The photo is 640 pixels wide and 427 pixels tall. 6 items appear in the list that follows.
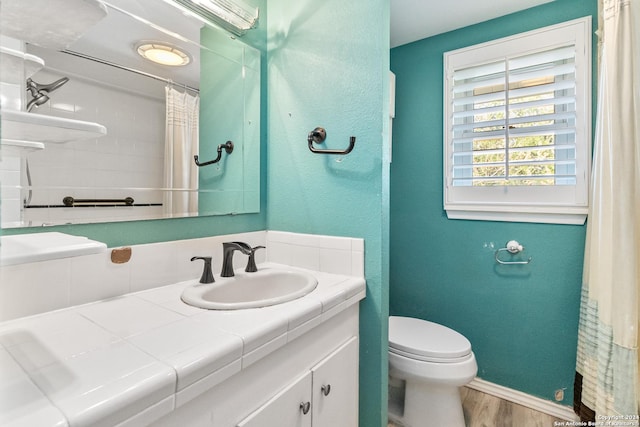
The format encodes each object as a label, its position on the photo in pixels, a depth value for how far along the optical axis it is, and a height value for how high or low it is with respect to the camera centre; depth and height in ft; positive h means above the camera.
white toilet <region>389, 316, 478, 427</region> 4.55 -2.42
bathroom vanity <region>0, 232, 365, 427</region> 1.62 -0.95
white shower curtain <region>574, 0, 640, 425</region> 3.99 -0.24
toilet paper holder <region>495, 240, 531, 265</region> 5.76 -0.73
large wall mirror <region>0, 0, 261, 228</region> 1.85 +0.98
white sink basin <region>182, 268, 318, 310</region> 3.25 -0.94
